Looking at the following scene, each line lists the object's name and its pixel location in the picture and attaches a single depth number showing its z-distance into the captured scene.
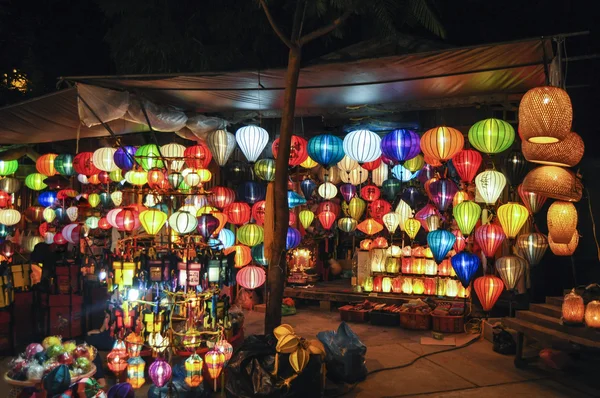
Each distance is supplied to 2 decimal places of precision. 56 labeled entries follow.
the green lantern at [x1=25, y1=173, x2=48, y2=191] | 12.64
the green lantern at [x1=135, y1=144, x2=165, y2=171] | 9.40
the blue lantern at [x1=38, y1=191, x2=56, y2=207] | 12.27
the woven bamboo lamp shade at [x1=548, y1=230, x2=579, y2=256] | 8.21
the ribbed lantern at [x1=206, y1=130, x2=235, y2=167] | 8.99
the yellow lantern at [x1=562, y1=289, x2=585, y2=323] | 7.77
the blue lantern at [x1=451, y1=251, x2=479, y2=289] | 9.16
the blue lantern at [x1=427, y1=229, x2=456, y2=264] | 9.46
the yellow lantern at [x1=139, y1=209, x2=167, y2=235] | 7.73
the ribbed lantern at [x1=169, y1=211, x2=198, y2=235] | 7.72
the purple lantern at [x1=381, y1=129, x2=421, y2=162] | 8.05
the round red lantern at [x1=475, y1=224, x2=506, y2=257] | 8.70
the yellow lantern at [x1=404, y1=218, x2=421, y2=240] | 11.93
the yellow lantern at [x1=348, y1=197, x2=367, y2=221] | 11.84
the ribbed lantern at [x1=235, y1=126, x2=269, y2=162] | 8.48
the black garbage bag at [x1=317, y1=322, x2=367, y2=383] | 7.62
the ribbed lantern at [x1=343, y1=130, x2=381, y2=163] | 8.29
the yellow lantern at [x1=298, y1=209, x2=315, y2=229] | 12.16
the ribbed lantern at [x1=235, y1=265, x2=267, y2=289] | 9.23
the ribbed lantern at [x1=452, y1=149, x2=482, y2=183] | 8.70
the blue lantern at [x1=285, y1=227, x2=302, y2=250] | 9.55
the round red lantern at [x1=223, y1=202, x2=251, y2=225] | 9.85
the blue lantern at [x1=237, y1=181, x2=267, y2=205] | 10.04
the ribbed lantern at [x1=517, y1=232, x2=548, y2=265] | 8.45
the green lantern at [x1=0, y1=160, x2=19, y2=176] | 12.73
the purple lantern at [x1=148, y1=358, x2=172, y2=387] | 6.46
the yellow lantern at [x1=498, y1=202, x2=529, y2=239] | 8.20
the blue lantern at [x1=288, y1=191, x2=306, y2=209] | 9.84
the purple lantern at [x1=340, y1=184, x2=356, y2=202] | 12.66
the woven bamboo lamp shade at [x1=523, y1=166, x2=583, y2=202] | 6.29
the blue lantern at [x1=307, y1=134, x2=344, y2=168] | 8.33
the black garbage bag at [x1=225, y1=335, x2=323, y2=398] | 6.18
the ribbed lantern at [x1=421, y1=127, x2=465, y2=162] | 7.82
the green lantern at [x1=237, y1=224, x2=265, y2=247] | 9.42
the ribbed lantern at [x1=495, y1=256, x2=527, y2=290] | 8.61
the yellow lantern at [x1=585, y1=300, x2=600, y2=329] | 7.50
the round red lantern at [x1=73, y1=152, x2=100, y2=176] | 10.36
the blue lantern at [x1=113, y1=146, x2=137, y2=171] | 9.37
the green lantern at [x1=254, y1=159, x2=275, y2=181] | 9.36
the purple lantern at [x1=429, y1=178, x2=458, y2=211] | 9.53
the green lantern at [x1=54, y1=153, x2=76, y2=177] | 11.16
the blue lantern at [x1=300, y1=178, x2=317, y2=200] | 12.09
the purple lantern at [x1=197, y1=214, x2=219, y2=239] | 8.29
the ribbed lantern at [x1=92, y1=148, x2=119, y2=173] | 9.63
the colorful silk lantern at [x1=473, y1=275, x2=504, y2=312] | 8.96
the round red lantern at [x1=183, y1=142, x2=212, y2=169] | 9.62
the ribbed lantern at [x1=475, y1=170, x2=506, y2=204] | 8.18
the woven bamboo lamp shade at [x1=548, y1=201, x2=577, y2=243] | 7.09
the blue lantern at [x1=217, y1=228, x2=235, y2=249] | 10.18
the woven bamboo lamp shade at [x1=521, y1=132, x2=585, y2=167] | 6.19
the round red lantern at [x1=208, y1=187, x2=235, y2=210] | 10.13
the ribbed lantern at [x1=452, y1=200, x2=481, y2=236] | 8.73
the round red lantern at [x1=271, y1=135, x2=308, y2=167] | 8.94
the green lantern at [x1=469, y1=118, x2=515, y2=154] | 7.45
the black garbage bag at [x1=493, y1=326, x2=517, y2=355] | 9.50
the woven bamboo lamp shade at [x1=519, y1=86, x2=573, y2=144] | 5.56
